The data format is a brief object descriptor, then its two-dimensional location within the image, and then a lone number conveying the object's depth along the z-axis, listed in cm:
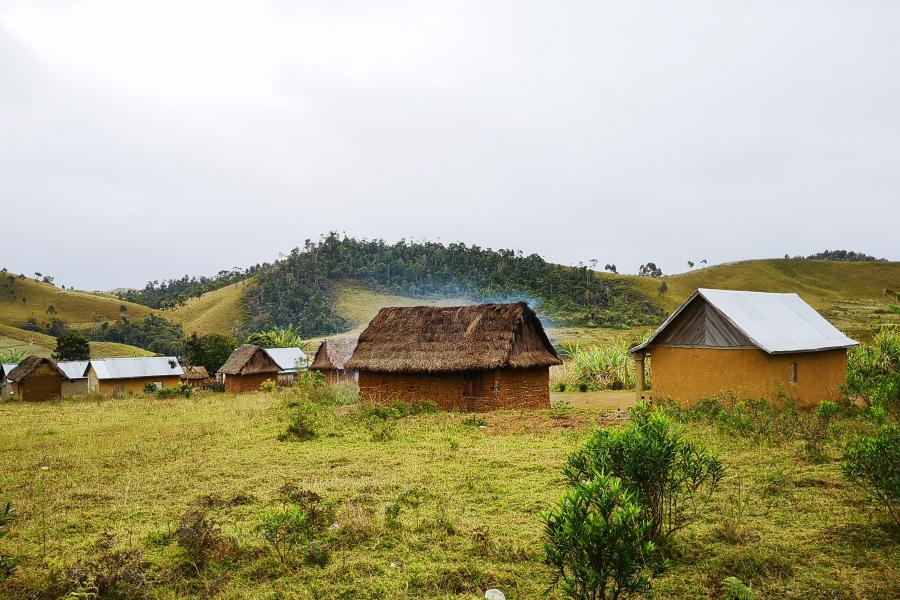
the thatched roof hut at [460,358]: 2069
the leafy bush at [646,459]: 621
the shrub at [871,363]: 1605
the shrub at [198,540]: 679
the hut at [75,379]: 4414
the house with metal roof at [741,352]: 1611
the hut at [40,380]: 3688
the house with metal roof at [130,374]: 4275
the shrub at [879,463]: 661
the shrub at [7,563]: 555
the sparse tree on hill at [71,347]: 5200
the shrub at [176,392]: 3325
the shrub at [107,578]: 581
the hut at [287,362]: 4412
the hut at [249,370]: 4150
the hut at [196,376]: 4855
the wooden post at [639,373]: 1898
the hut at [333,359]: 3825
